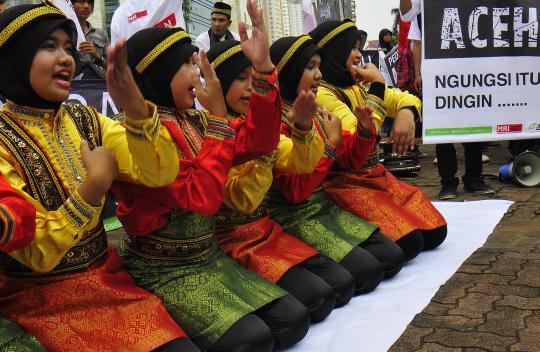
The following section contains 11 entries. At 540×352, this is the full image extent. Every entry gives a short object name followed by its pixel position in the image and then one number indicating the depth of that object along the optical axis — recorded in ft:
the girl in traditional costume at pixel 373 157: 12.88
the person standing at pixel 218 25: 23.13
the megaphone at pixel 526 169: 20.63
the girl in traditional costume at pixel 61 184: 6.93
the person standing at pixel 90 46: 17.62
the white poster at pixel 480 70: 18.53
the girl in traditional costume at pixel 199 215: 8.23
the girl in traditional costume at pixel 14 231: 6.11
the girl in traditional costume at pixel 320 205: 11.34
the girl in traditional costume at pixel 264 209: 9.68
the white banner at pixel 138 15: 19.79
